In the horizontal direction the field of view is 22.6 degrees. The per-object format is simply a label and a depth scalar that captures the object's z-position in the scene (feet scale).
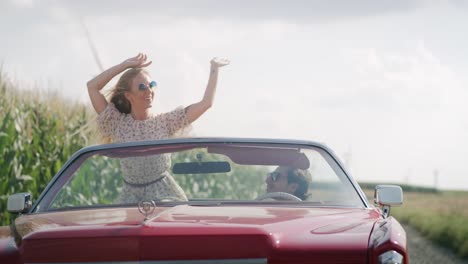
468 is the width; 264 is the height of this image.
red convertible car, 14.60
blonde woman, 25.79
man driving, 20.17
